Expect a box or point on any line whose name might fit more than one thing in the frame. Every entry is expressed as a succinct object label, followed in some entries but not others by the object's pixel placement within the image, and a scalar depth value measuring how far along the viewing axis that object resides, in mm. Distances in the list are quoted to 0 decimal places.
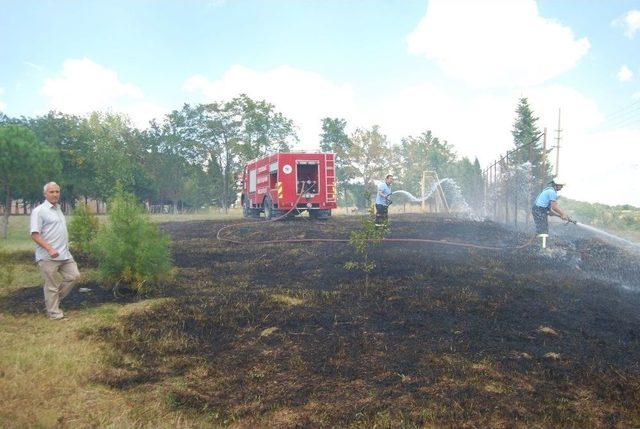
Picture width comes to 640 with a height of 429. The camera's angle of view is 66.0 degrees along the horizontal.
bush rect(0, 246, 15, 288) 7529
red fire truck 19750
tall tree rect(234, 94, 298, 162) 51562
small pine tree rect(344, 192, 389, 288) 8305
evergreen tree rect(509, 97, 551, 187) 40812
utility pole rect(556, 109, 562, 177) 31988
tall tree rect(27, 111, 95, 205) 43031
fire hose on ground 11555
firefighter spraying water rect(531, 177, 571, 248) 10945
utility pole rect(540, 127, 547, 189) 13357
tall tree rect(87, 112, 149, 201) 41375
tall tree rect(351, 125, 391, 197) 55031
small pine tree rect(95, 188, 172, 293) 7578
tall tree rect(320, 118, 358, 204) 55500
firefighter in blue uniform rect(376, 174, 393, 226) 12958
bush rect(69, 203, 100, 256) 10984
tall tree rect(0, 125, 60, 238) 16031
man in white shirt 6129
